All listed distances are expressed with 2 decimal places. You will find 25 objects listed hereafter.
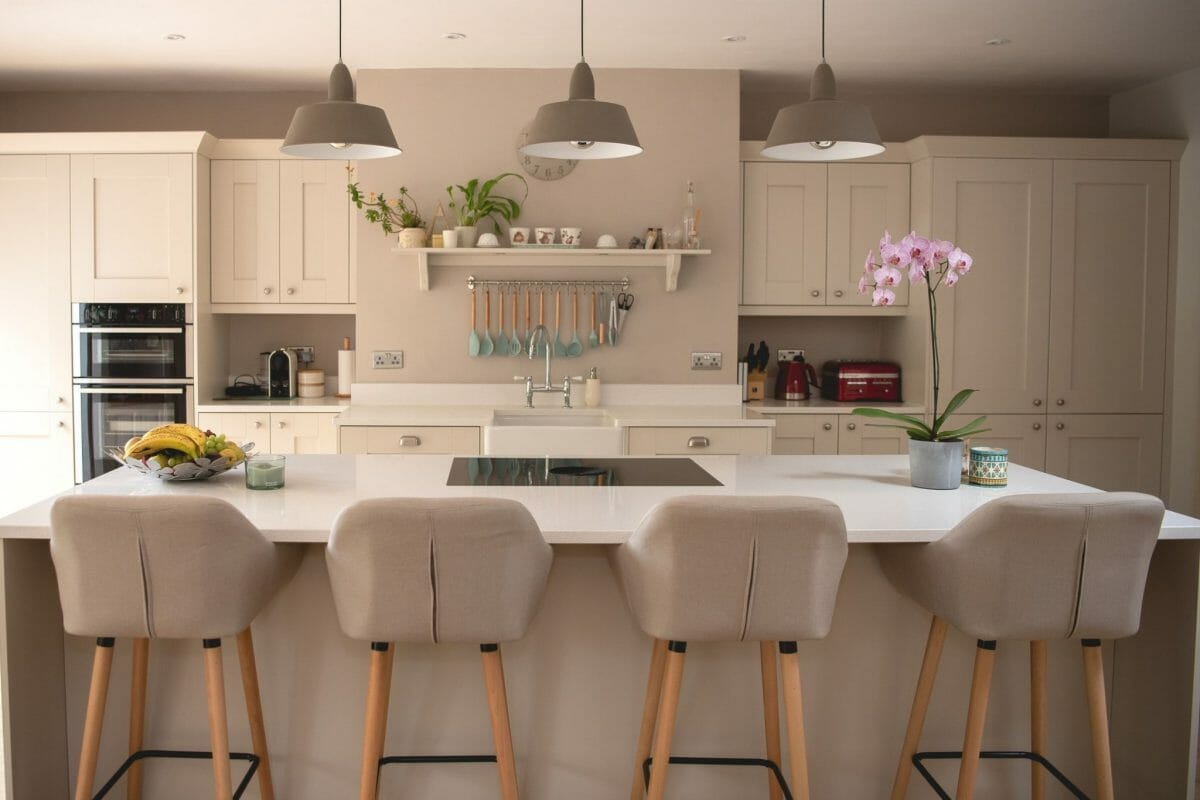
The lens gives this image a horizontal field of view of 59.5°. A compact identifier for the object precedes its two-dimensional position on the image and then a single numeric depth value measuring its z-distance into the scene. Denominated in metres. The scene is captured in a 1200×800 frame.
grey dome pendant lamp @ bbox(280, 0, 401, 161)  2.49
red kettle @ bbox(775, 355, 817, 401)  5.00
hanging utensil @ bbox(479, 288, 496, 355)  4.77
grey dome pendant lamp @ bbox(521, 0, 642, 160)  2.46
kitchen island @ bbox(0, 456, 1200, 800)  2.40
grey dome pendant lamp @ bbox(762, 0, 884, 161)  2.53
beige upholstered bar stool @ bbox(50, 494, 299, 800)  1.93
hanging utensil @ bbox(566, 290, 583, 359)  4.78
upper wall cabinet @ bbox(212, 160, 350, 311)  4.86
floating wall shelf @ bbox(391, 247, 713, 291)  4.54
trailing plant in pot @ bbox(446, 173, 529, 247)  4.58
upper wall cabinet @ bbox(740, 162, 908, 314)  4.83
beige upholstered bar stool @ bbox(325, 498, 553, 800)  1.92
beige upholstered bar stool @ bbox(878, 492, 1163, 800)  1.99
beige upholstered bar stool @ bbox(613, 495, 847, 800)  1.93
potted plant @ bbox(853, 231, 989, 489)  2.49
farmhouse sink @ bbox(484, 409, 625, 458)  4.07
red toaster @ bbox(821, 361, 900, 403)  4.90
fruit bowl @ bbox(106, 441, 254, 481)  2.51
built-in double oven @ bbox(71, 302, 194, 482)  4.74
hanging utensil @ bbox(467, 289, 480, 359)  4.73
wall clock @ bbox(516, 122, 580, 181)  4.67
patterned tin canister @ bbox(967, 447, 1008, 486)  2.65
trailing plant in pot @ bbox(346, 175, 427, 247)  4.55
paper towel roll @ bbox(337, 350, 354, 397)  5.01
